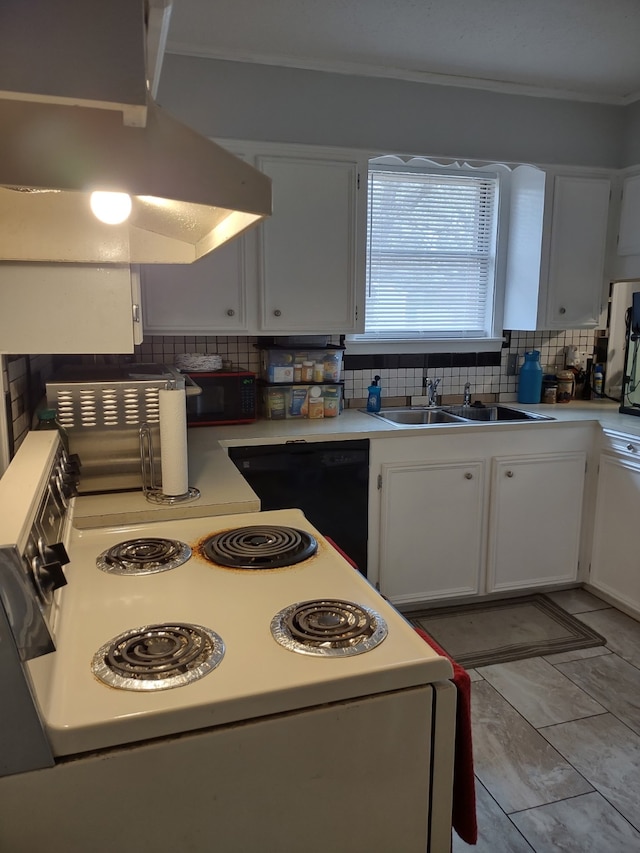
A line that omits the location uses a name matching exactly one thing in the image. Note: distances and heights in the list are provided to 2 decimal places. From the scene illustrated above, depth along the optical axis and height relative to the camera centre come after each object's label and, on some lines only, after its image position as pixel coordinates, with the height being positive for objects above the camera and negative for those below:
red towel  1.24 -0.87
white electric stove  0.93 -0.62
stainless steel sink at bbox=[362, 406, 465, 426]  3.49 -0.48
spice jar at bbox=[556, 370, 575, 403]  3.75 -0.33
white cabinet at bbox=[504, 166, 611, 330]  3.39 +0.45
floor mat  2.81 -1.41
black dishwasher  2.78 -0.69
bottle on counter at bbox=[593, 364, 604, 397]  3.87 -0.31
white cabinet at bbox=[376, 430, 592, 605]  2.99 -0.91
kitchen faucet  3.57 -0.35
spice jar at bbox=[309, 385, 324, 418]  3.19 -0.38
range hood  0.75 +0.21
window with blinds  3.48 +0.42
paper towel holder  1.88 -0.49
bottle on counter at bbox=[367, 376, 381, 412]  3.42 -0.38
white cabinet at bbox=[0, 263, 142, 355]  1.63 +0.04
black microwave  2.96 -0.34
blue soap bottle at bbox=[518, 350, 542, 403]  3.69 -0.28
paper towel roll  1.84 -0.34
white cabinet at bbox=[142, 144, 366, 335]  2.89 +0.27
